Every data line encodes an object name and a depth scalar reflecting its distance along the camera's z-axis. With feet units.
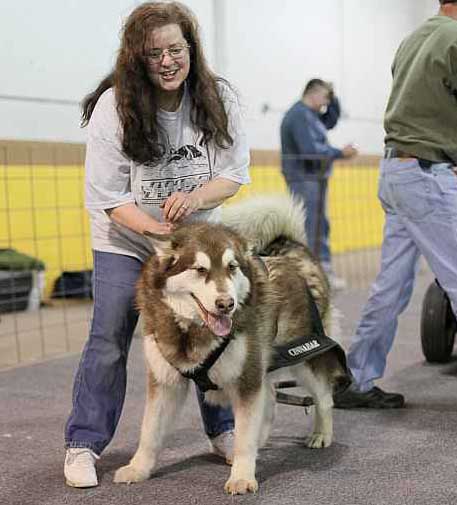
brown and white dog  7.65
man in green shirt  10.11
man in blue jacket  21.54
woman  8.14
